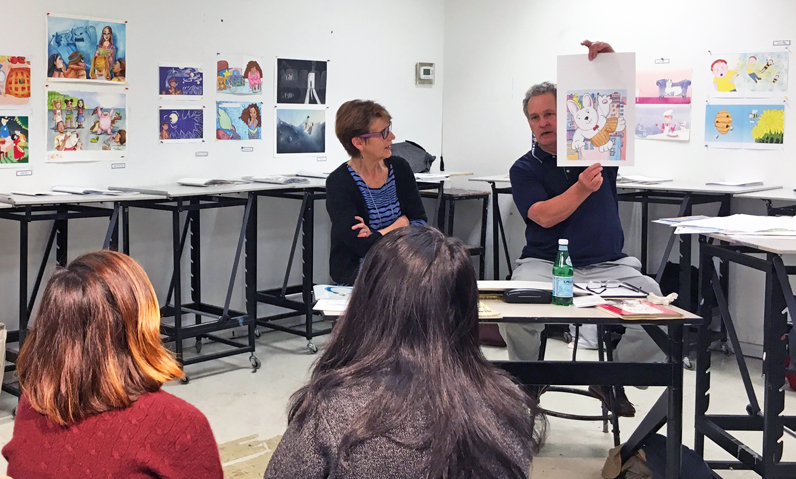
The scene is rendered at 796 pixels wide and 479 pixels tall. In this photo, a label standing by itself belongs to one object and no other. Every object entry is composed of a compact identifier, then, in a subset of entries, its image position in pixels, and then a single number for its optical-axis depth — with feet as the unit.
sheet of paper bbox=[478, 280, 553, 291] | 8.44
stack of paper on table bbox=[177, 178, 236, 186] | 14.05
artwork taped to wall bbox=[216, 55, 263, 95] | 15.55
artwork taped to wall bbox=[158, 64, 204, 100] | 14.69
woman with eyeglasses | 11.22
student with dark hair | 3.94
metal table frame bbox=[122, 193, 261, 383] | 13.37
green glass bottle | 8.09
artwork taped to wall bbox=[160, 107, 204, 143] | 14.80
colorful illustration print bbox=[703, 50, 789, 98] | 14.40
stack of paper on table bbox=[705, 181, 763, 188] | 14.35
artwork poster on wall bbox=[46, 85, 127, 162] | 13.42
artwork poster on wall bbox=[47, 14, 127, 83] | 13.29
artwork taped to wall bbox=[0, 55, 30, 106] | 12.73
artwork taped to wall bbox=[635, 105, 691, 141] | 15.56
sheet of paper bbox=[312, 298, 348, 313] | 7.66
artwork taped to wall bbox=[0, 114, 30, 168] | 12.83
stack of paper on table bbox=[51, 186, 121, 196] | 12.50
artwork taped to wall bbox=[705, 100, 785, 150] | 14.48
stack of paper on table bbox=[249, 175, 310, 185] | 15.08
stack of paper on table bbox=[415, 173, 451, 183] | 15.90
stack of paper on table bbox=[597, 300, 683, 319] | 7.67
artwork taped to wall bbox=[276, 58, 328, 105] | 16.52
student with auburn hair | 4.40
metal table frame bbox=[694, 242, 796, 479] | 8.32
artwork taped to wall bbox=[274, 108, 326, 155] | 16.60
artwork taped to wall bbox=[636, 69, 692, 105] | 15.53
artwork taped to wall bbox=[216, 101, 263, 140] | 15.62
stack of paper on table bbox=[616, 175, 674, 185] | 14.88
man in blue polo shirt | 10.05
